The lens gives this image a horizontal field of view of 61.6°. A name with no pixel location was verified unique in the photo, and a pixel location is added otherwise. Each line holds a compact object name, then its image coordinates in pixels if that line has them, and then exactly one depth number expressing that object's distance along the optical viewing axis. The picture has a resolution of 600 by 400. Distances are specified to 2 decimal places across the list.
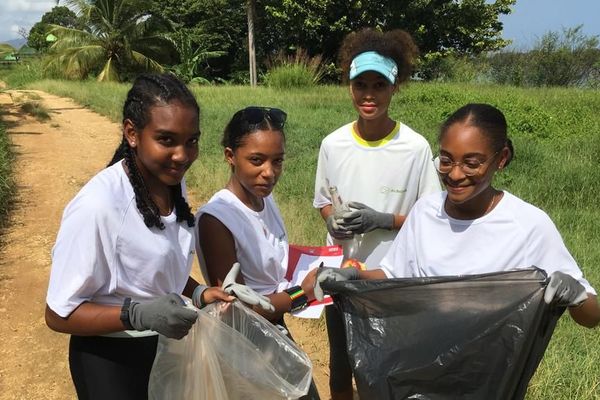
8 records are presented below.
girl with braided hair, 1.32
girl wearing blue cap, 2.05
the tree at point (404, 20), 21.05
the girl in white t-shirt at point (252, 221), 1.67
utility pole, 19.37
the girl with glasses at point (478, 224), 1.45
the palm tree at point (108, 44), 23.00
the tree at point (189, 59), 22.89
